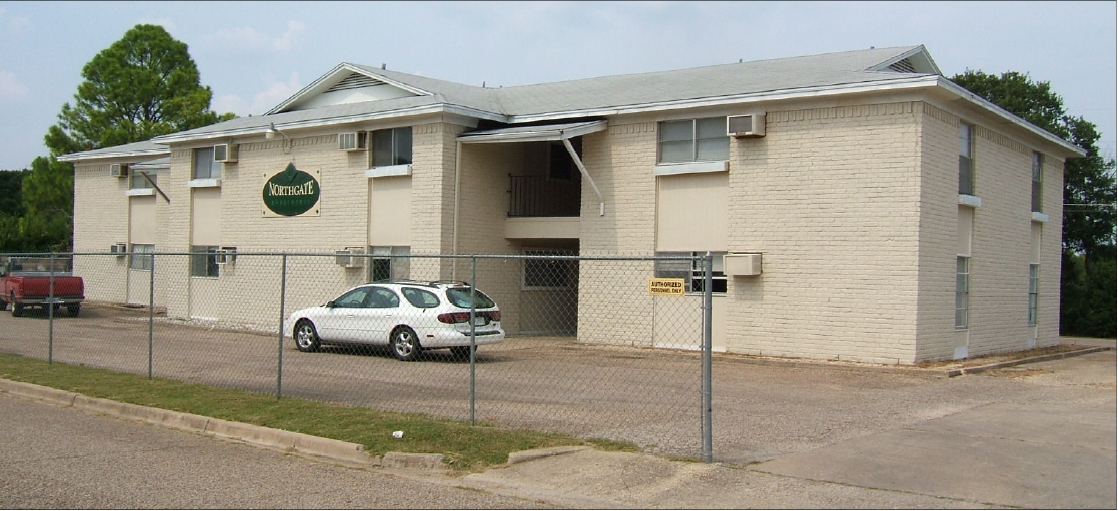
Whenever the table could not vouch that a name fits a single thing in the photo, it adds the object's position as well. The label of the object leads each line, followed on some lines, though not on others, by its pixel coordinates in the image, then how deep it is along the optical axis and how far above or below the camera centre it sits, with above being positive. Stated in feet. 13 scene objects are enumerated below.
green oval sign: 79.30 +4.69
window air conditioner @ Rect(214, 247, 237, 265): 84.38 -0.83
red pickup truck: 79.61 -3.36
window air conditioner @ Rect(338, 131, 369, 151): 75.31 +8.38
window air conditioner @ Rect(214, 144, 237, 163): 84.53 +8.07
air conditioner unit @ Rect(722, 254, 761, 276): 61.21 -0.16
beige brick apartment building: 57.98 +4.54
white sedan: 53.42 -3.57
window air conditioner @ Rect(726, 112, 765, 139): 61.16 +8.31
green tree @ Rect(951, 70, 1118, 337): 127.65 +11.91
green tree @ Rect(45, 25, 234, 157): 141.38 +21.68
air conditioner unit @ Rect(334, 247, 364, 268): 75.15 -0.67
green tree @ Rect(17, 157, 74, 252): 138.00 +7.58
